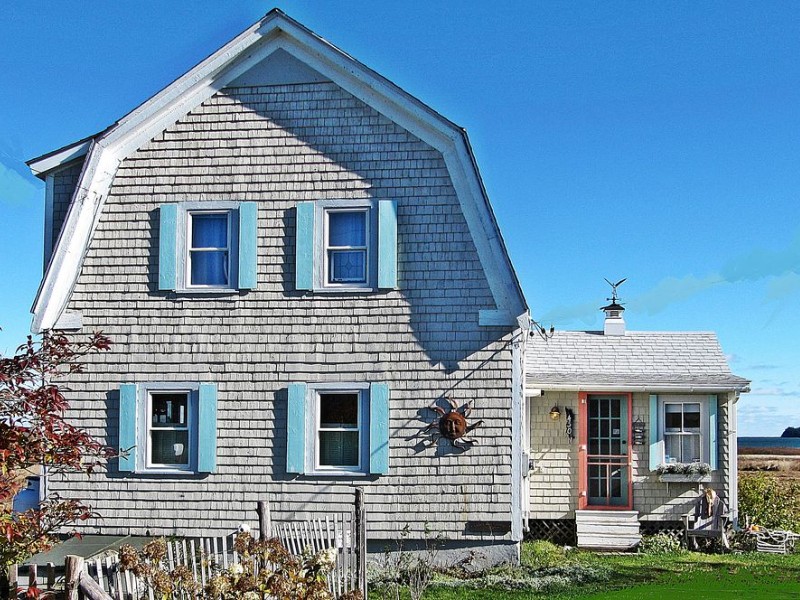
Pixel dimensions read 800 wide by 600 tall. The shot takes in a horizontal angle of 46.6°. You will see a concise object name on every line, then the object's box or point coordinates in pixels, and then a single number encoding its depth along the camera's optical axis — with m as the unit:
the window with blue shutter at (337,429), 13.61
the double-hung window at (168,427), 13.89
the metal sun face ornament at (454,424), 13.52
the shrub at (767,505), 18.03
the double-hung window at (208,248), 14.25
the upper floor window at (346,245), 13.69
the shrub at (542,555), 14.09
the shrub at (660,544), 15.77
